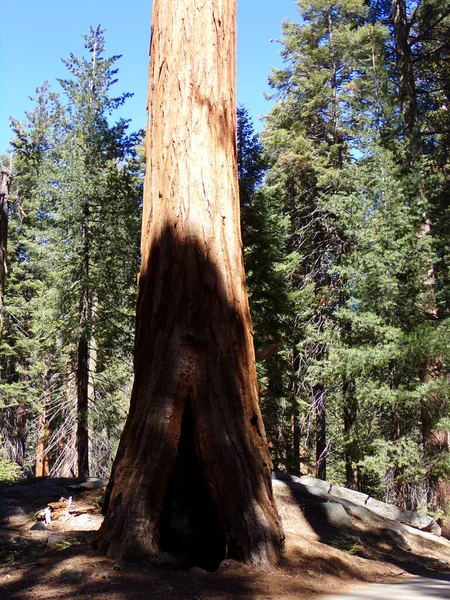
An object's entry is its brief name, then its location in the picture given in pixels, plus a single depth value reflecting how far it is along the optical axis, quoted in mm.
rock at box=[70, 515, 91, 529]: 6055
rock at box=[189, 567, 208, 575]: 3479
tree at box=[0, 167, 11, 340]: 14359
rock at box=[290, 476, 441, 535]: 9367
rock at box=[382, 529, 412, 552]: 7385
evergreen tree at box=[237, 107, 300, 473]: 14648
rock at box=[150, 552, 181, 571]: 3537
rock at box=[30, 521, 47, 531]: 5574
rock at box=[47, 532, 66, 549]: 4513
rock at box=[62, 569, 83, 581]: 3258
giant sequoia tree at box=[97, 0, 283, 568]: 3795
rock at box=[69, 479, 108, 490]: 7891
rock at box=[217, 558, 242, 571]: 3574
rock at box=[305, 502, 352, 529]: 7551
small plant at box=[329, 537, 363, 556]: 6174
